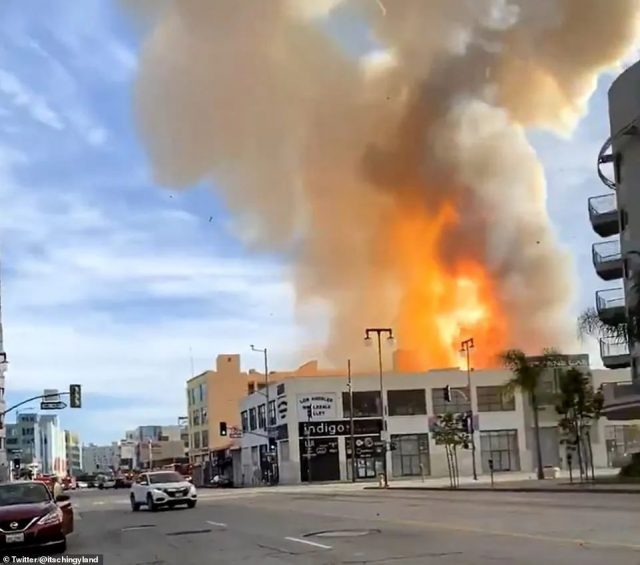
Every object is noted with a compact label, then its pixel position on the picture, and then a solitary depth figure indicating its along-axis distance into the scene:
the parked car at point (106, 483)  113.12
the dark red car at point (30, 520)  17.53
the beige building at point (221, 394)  129.62
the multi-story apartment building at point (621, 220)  50.47
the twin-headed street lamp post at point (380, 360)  60.53
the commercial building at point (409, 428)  82.88
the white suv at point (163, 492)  35.81
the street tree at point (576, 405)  46.28
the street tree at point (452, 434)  55.28
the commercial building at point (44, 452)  196.65
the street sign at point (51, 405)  53.55
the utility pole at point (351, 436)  78.94
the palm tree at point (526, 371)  53.84
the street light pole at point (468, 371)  69.00
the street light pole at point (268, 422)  90.94
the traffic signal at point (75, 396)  50.69
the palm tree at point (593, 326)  48.45
